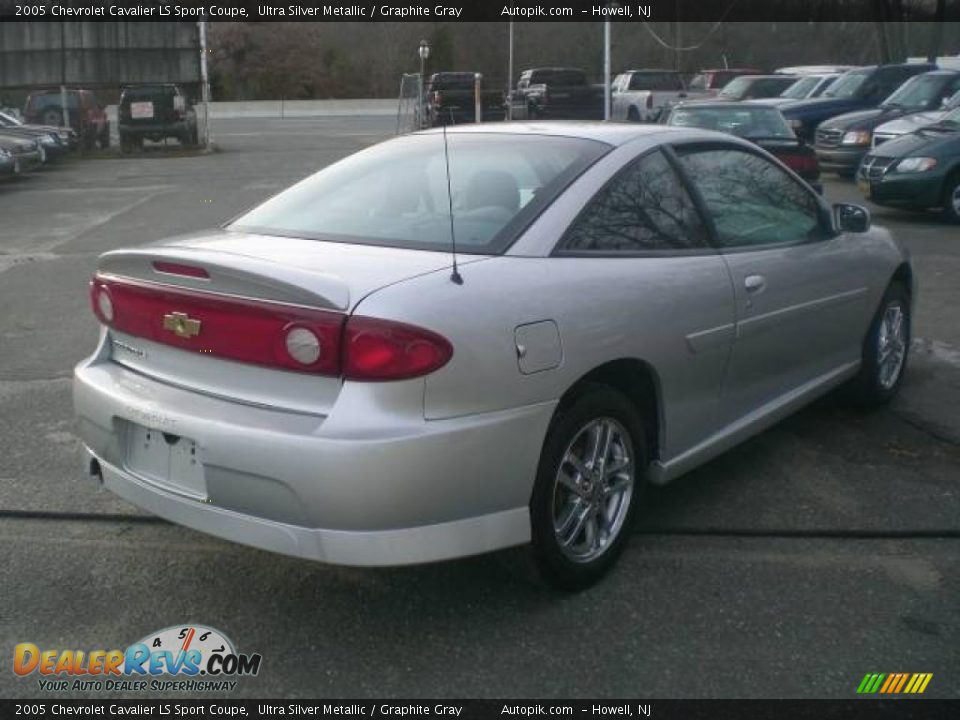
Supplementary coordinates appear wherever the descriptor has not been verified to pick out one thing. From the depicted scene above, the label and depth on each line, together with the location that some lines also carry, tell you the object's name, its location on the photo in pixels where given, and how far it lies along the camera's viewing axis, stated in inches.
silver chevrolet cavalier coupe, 121.0
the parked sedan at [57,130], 935.7
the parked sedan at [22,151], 799.1
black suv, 1150.3
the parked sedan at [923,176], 498.3
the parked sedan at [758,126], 553.3
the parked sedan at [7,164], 763.5
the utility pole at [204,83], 1194.0
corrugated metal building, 1221.1
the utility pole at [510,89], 1220.2
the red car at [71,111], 1159.0
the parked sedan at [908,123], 586.2
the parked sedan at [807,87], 882.1
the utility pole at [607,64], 982.3
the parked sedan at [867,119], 664.4
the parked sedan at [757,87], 962.7
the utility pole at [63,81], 1155.3
